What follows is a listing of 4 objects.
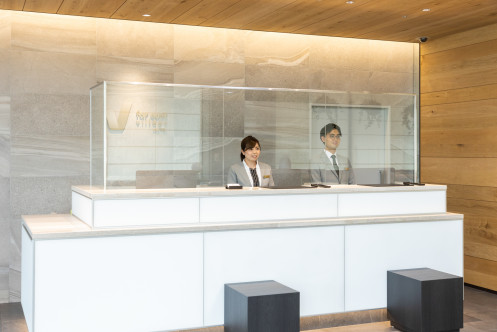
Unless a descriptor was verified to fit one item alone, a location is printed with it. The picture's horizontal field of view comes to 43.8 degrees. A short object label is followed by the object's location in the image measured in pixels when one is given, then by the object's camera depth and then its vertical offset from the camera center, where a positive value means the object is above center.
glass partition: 4.32 +0.23
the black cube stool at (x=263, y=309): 3.99 -0.96
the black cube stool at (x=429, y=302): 4.46 -1.01
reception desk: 4.02 -0.62
